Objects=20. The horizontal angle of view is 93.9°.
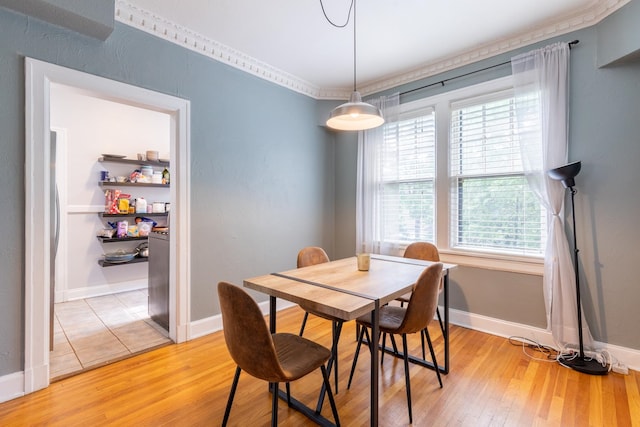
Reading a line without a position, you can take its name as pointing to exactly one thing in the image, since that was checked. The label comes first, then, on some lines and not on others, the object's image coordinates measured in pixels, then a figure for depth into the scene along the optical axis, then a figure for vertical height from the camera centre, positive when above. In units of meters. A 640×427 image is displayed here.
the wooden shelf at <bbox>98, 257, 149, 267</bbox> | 4.09 -0.73
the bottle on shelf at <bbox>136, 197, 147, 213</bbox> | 4.41 +0.08
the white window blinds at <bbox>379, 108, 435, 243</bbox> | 3.36 +0.38
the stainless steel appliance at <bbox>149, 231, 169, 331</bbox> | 2.95 -0.70
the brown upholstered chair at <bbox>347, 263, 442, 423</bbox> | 1.66 -0.57
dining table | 1.44 -0.43
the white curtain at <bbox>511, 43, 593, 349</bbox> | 2.43 +0.47
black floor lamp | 2.22 -0.63
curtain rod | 2.47 +1.40
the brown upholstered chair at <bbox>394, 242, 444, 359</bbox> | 2.71 -0.37
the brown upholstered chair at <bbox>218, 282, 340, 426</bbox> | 1.25 -0.61
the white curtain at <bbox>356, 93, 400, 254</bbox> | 3.58 +0.44
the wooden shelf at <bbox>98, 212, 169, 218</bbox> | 4.16 -0.05
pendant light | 1.94 +0.67
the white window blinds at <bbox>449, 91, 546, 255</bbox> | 2.74 +0.27
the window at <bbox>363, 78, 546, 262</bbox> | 2.79 +0.33
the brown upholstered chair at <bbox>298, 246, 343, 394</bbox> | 2.02 -0.40
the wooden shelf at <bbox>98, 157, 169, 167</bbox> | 4.14 +0.72
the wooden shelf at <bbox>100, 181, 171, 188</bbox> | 4.16 +0.39
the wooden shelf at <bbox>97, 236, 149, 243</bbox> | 4.09 -0.40
